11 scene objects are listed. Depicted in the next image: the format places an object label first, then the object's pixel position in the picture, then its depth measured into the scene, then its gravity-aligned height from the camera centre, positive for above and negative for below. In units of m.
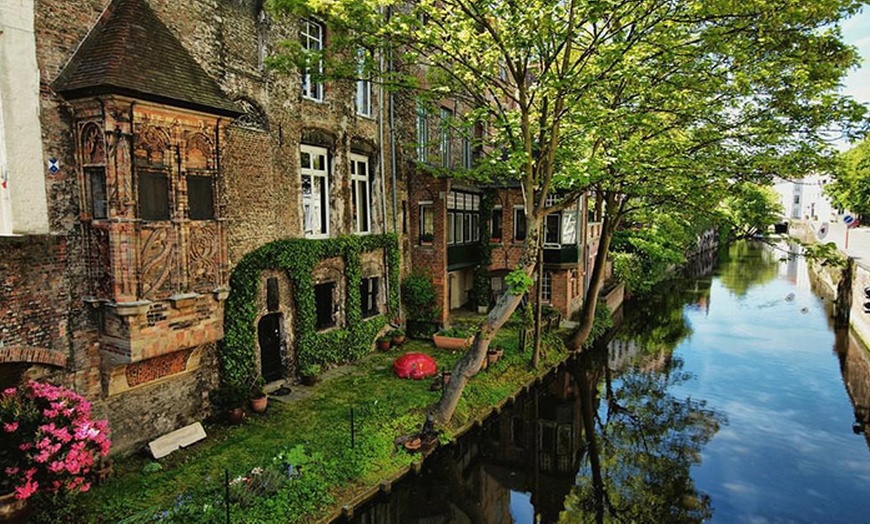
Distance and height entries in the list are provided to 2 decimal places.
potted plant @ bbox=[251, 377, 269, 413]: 11.66 -4.12
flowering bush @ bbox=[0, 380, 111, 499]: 6.63 -3.00
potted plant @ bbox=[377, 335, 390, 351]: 17.03 -4.02
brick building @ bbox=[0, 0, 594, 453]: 8.02 +0.58
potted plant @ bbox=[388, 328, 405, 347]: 17.47 -3.91
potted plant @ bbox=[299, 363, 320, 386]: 13.48 -4.04
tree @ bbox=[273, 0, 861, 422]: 9.48 +3.36
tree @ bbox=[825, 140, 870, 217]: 37.74 +3.06
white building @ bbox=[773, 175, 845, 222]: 72.67 +4.56
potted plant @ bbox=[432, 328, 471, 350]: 17.16 -3.92
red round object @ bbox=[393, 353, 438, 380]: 14.23 -4.06
